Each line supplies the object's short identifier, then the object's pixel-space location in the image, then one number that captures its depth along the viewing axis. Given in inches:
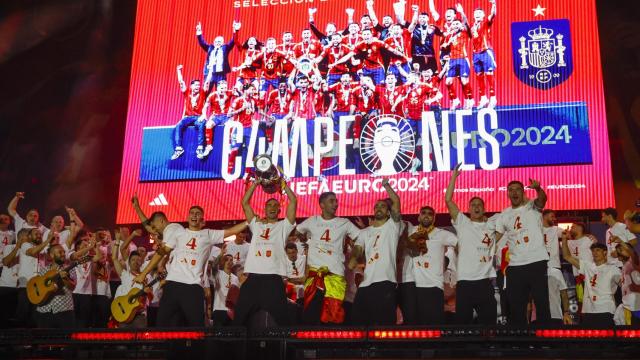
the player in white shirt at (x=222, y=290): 376.5
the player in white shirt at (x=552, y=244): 339.9
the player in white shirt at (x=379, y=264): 297.4
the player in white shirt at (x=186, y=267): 293.4
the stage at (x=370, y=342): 238.8
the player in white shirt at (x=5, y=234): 419.5
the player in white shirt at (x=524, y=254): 289.0
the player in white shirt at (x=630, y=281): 335.9
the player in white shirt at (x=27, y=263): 397.1
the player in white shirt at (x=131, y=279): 380.2
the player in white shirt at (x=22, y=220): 410.9
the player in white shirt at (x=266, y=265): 288.8
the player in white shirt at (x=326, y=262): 302.5
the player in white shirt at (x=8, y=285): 403.5
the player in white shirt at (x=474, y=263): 294.5
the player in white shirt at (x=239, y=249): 379.2
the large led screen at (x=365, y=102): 446.3
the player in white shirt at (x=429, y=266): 309.0
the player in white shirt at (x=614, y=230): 364.8
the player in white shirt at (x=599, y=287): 331.6
